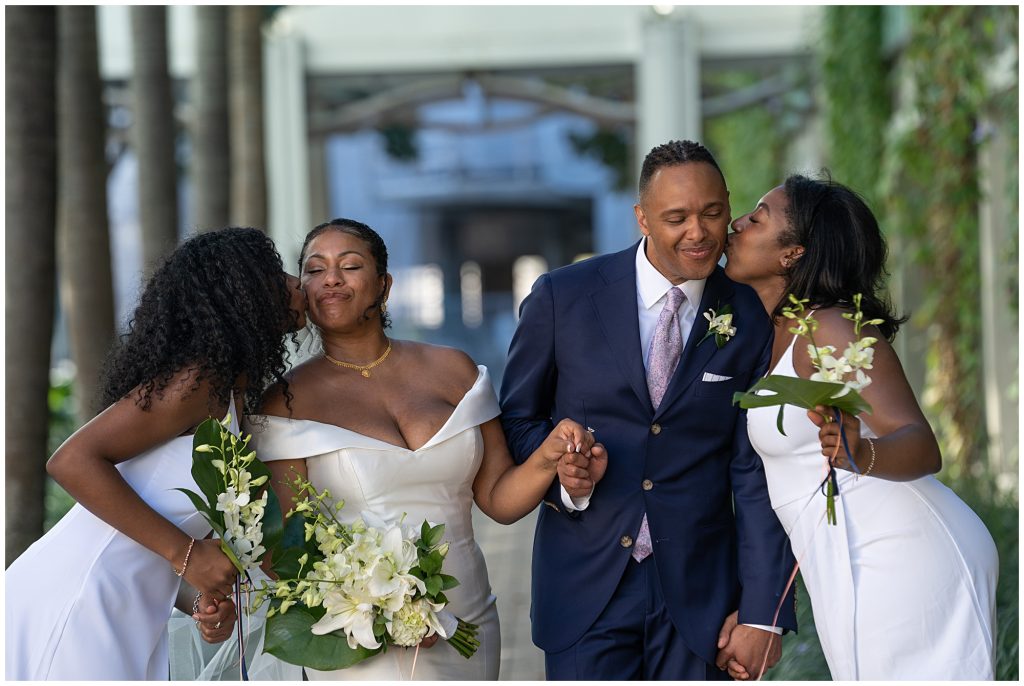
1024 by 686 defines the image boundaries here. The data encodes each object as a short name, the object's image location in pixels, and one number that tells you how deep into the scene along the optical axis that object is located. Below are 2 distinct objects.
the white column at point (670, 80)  15.27
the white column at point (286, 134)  16.14
